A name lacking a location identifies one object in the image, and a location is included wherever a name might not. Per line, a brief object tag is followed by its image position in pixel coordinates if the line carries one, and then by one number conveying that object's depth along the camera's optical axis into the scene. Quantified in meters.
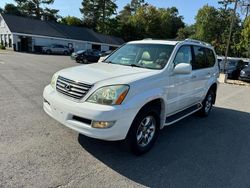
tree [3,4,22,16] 47.69
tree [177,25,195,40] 46.18
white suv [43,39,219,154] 2.68
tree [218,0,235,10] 36.96
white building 28.08
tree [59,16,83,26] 46.73
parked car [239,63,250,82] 12.35
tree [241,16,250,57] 19.95
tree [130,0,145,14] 62.74
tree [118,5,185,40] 45.45
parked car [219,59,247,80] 13.53
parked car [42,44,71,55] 28.33
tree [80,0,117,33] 46.96
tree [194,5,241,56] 37.09
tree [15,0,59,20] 43.20
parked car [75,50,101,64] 18.70
